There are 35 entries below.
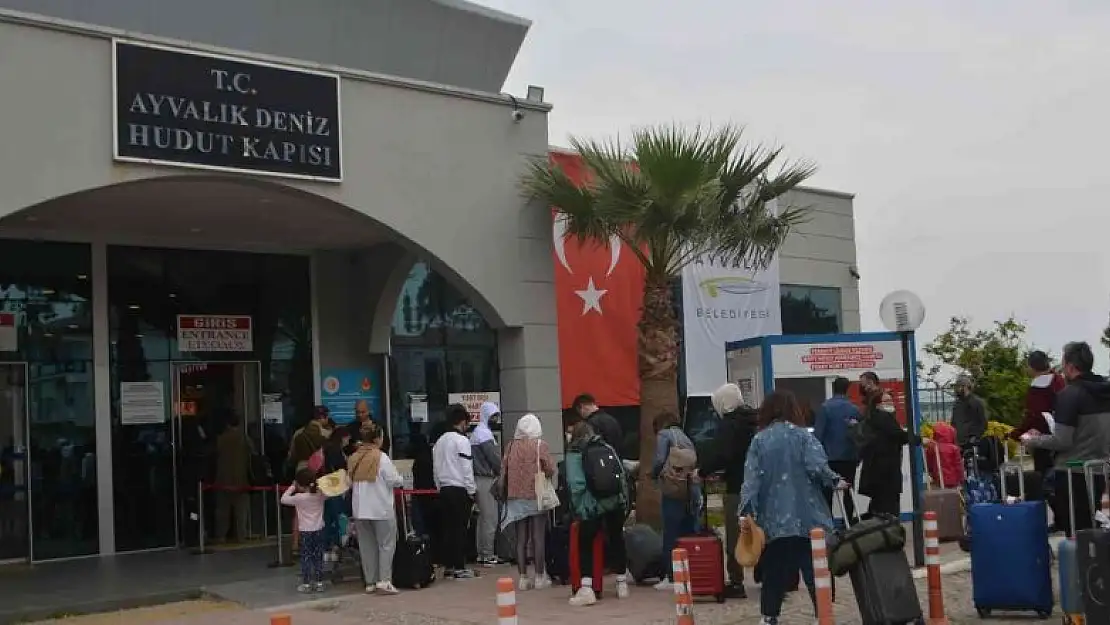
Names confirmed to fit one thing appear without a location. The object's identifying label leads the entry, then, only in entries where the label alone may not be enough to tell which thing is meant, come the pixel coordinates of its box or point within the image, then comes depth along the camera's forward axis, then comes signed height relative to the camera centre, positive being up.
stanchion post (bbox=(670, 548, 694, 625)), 7.16 -1.25
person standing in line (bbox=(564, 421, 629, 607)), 10.12 -1.06
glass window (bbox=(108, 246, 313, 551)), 15.05 +0.71
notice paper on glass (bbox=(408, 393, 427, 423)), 17.56 -0.16
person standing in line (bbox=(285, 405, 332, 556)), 13.54 -0.46
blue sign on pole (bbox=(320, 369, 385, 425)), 16.77 +0.14
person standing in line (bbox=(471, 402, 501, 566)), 12.95 -0.91
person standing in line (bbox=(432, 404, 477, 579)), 12.16 -0.94
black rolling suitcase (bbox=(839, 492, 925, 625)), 7.76 -1.42
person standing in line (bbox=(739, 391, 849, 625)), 7.93 -0.74
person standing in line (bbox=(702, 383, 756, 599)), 9.90 -0.43
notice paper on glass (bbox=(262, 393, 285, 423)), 16.34 -0.05
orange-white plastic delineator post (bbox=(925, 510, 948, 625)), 8.23 -1.44
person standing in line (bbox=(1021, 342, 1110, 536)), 8.34 -0.36
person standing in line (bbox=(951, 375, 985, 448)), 15.16 -0.54
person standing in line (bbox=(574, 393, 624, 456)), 11.33 -0.31
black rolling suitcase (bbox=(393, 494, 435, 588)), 11.53 -1.63
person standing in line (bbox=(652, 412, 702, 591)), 10.37 -0.88
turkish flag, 17.73 +1.10
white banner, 20.30 +1.25
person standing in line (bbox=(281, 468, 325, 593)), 11.28 -1.17
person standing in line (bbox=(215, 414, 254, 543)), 15.06 -0.84
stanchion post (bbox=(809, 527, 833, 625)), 7.06 -1.21
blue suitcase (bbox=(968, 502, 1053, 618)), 8.55 -1.38
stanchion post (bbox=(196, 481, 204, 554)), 14.79 -1.41
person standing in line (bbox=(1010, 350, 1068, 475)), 10.24 -0.28
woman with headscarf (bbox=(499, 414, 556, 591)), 11.02 -0.90
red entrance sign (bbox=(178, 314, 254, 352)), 15.68 +1.01
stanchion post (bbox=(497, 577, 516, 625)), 6.02 -1.08
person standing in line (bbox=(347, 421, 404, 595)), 11.12 -1.01
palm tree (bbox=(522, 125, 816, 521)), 13.67 +2.13
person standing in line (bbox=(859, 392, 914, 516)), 10.95 -0.75
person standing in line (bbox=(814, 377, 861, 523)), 11.41 -0.49
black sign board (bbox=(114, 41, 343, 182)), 11.03 +2.91
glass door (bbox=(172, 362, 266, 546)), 15.13 -0.52
